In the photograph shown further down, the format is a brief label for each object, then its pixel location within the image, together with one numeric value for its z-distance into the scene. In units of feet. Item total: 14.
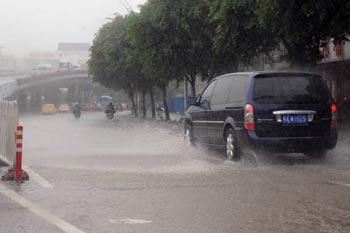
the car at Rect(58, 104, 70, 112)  321.32
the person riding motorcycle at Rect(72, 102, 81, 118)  178.80
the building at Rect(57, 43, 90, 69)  504.43
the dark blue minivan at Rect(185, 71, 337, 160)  34.94
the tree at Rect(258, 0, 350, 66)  49.75
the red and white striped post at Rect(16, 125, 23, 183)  30.71
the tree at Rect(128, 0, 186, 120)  102.65
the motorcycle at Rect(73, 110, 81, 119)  178.60
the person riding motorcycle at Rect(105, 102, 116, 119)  176.88
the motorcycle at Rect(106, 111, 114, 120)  176.45
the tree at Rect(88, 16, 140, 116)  165.07
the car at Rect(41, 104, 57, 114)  294.37
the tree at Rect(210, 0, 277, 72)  65.59
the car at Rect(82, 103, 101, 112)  352.36
